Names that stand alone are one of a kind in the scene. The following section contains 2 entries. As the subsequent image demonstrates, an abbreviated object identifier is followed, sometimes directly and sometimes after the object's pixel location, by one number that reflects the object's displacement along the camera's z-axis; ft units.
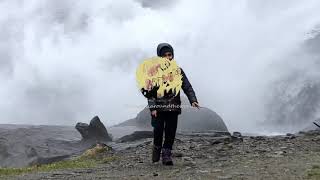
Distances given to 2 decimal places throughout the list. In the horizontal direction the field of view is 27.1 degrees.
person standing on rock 40.75
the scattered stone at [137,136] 82.69
